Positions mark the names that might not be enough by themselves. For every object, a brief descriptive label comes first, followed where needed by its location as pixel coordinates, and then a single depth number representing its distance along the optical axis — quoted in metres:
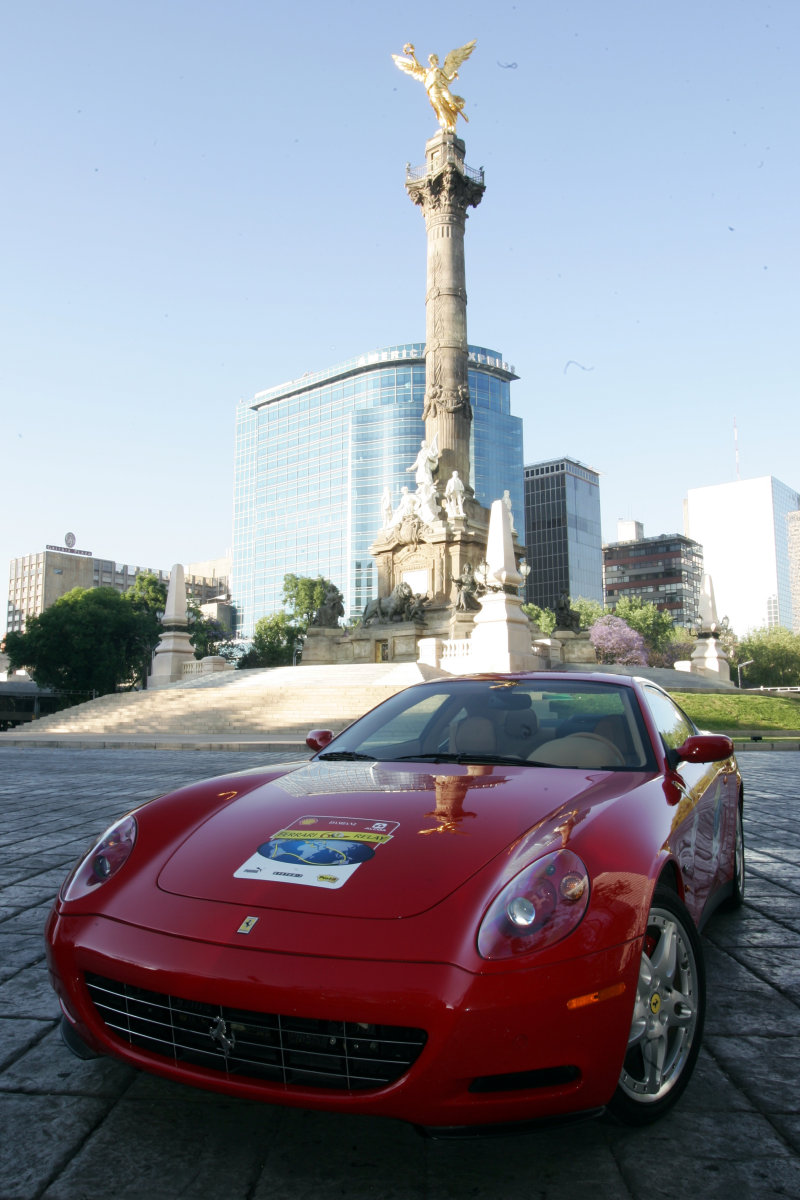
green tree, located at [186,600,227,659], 61.47
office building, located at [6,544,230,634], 116.69
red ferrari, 1.96
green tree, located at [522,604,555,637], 67.86
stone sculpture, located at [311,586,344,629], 37.00
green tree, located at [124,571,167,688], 53.88
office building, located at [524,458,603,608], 116.62
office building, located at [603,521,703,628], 126.19
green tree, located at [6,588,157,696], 48.88
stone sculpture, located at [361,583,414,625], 33.72
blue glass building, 89.00
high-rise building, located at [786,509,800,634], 188.25
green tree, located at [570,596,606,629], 71.71
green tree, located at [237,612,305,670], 64.81
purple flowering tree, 65.56
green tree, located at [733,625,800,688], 75.31
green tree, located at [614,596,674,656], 73.81
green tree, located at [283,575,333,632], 68.38
